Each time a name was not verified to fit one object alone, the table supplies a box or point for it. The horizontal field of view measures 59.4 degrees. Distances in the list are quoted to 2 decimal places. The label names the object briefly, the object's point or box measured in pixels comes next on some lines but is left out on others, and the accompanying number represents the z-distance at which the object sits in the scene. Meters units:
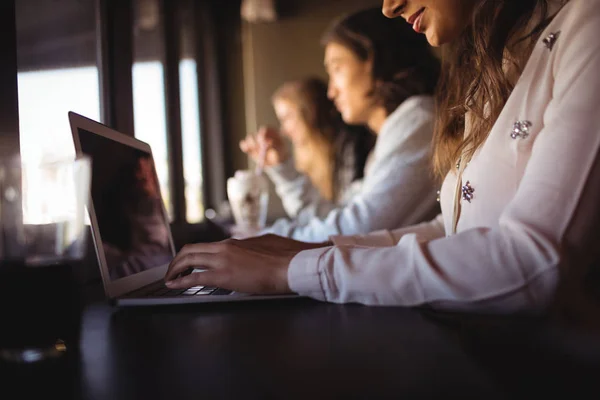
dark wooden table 0.38
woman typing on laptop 0.55
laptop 0.72
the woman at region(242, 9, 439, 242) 1.52
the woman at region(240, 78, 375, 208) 2.48
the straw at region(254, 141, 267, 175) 2.22
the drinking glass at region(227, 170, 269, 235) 1.78
